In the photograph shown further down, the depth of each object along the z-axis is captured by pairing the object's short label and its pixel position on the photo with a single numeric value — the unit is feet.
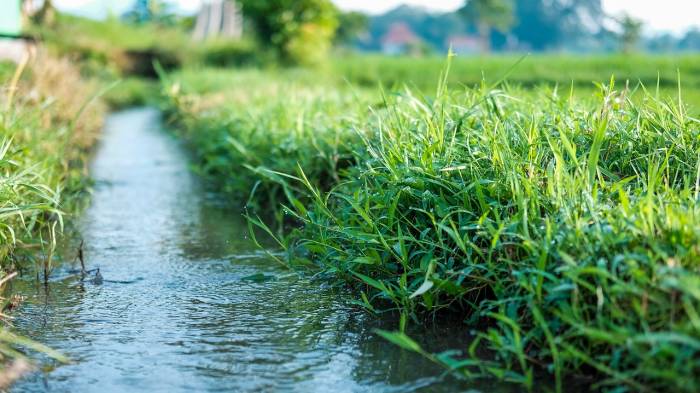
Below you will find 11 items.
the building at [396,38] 261.24
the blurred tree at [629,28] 136.56
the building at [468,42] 274.69
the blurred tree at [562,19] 233.55
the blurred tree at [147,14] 114.42
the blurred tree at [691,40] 237.86
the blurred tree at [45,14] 72.84
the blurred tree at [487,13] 178.70
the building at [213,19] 120.57
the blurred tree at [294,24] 67.31
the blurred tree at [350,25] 149.89
